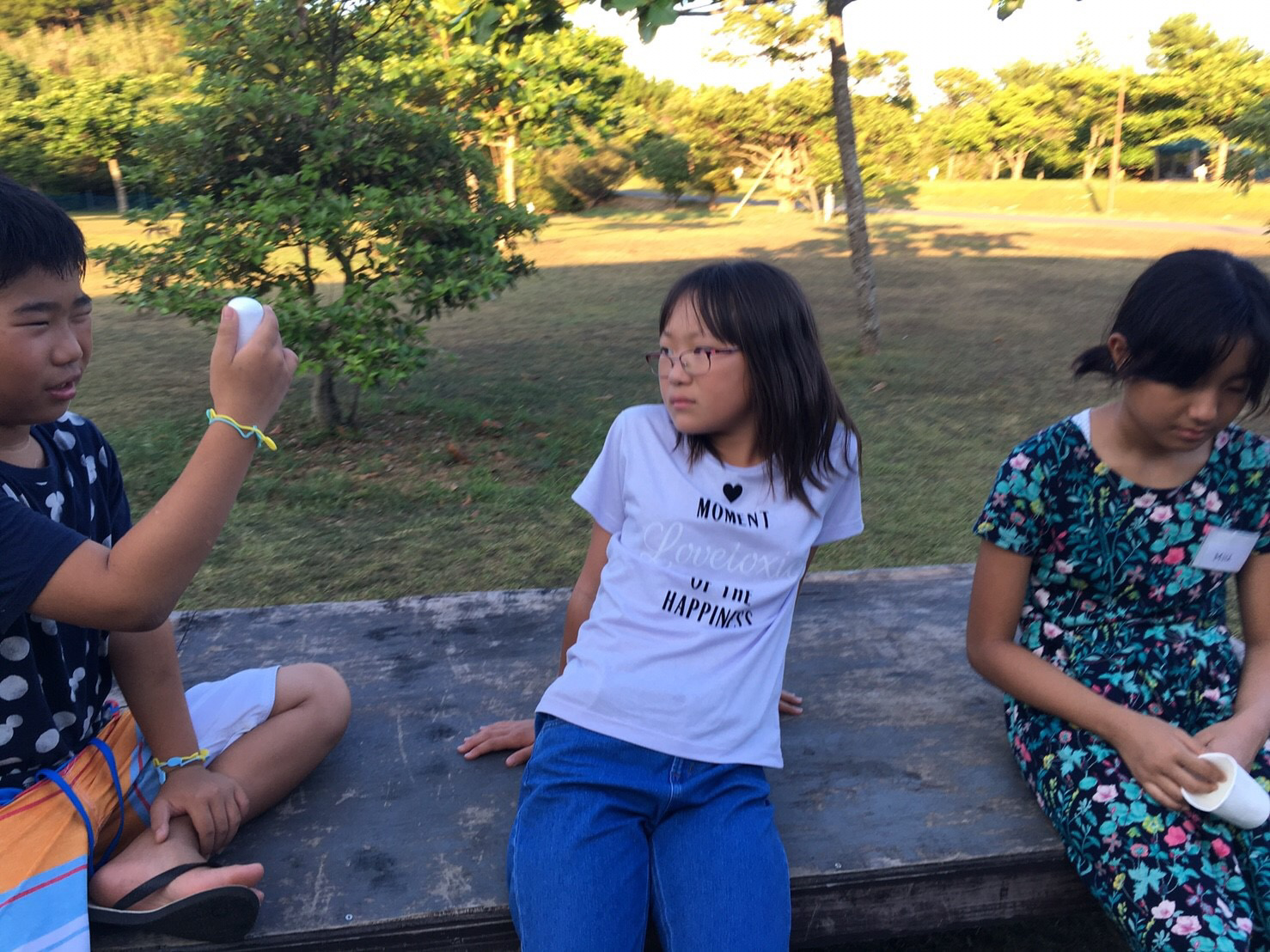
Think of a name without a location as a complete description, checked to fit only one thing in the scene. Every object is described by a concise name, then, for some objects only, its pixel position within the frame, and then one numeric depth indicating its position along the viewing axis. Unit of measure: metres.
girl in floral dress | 1.62
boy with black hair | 1.29
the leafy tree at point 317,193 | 4.52
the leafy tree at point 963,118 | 33.56
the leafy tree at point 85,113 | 24.73
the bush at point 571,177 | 26.42
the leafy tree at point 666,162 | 27.73
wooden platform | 1.62
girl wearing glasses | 1.50
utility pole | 26.03
